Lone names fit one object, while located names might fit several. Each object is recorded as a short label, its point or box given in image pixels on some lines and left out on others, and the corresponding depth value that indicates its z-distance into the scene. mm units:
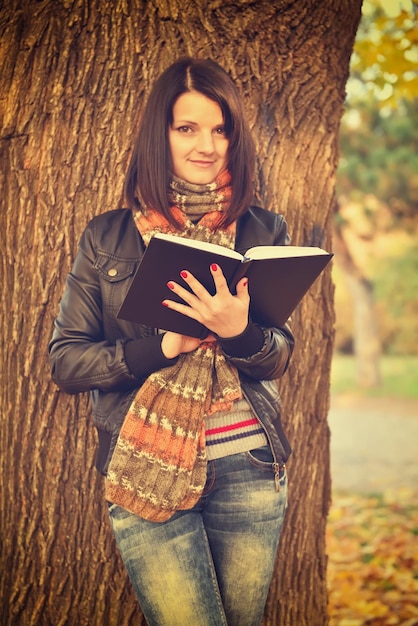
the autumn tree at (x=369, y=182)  11125
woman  2309
